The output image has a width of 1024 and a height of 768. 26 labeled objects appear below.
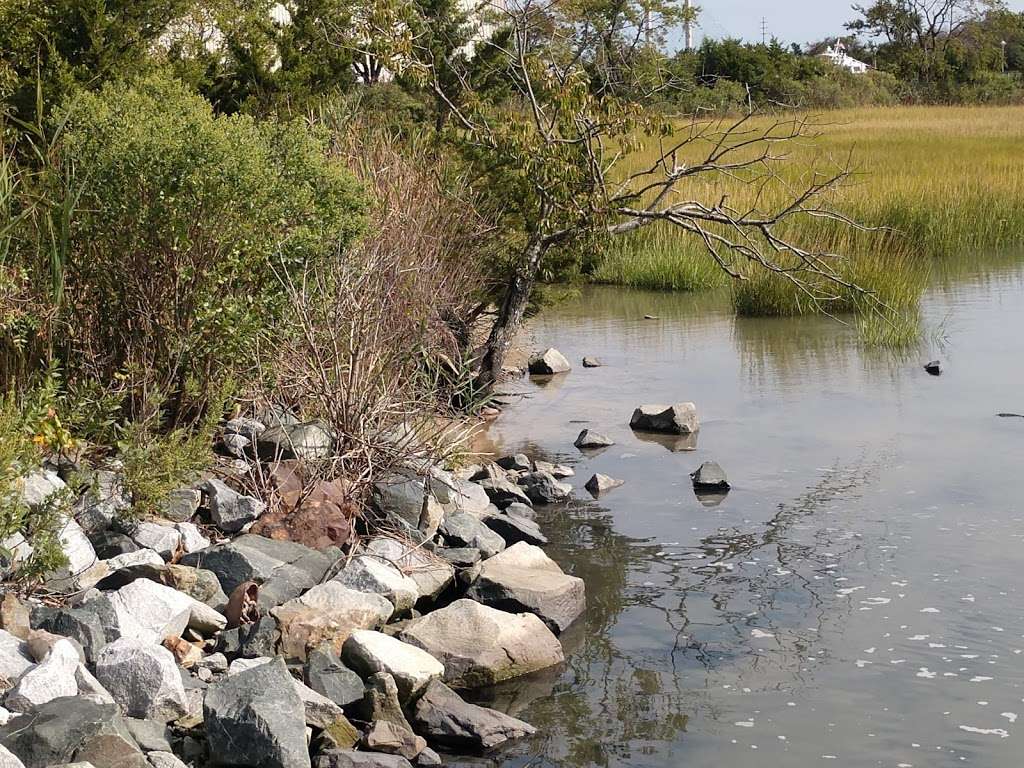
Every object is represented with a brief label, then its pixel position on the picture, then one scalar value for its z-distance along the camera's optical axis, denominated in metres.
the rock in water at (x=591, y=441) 8.70
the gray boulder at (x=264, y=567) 5.43
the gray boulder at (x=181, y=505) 5.96
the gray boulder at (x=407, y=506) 6.36
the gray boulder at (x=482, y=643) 5.05
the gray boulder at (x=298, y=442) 6.53
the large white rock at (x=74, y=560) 5.13
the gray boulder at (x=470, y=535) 6.44
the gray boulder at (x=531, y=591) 5.55
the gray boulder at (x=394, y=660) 4.77
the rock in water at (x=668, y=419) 8.91
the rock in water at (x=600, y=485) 7.67
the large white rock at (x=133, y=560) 5.29
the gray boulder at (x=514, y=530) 6.71
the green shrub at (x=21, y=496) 4.66
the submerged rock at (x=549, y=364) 11.27
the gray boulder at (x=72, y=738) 3.78
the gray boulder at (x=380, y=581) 5.55
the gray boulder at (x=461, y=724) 4.51
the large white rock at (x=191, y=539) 5.75
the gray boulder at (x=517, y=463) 8.11
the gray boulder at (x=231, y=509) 6.07
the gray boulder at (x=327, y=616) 5.07
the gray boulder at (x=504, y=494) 7.37
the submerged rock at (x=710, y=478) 7.56
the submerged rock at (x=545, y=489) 7.54
